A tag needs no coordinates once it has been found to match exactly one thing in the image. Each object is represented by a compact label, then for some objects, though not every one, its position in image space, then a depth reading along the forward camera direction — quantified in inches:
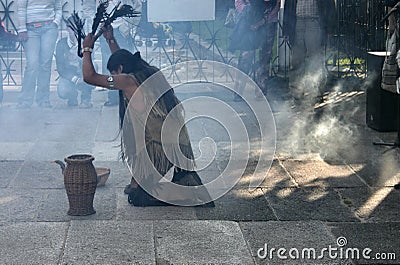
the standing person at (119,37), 451.8
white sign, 481.1
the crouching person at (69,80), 445.7
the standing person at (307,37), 481.7
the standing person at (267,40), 461.4
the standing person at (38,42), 427.8
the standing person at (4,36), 442.6
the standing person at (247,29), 459.8
